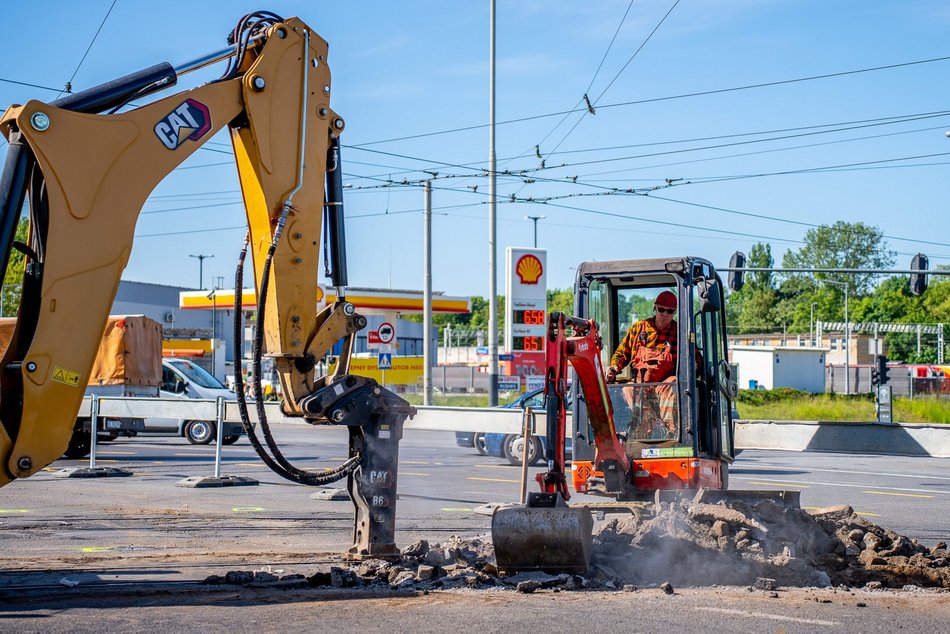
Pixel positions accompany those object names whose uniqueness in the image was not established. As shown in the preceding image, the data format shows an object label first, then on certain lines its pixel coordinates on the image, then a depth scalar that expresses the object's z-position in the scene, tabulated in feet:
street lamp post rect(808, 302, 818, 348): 365.81
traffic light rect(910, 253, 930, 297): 104.68
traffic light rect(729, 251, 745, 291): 105.40
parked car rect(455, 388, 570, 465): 61.98
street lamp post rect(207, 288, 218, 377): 179.01
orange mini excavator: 31.60
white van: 84.53
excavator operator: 33.35
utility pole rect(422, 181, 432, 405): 108.88
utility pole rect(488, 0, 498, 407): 102.01
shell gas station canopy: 181.16
